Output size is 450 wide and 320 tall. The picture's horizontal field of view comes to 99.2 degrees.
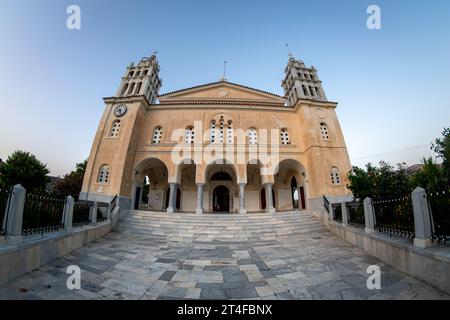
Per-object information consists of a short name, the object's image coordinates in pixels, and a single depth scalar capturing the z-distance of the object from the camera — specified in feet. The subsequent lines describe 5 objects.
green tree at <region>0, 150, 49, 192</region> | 47.96
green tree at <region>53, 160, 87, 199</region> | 69.94
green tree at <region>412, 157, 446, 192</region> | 22.59
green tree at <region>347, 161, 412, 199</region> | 28.25
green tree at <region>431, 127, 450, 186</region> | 27.00
